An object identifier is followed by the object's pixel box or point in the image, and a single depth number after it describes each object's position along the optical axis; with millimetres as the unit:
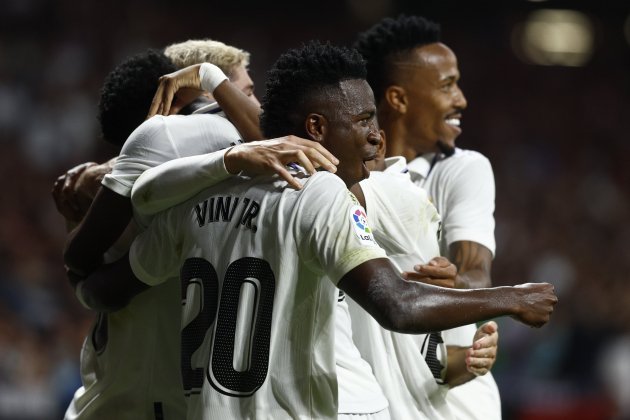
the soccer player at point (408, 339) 6437
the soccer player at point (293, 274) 5191
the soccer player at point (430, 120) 8281
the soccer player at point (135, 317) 6387
